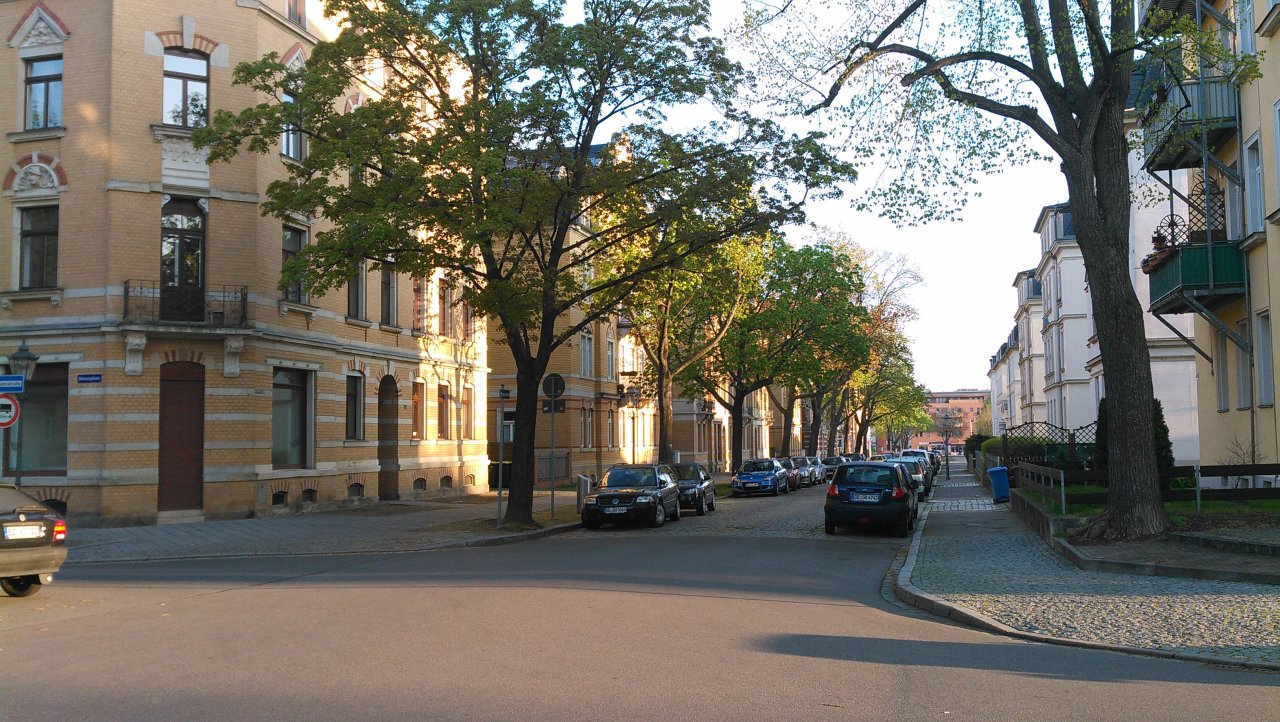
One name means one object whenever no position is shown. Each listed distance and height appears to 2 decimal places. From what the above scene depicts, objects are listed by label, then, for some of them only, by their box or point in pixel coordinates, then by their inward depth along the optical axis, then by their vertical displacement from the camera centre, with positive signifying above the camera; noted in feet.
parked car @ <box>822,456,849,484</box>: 181.06 -8.74
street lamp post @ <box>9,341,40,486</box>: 63.98 +3.92
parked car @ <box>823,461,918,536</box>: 65.98 -5.39
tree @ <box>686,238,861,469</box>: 138.82 +12.35
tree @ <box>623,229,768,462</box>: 115.34 +12.42
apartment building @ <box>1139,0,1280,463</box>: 64.03 +13.06
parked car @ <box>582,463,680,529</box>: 73.20 -5.85
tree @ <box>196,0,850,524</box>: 63.52 +17.42
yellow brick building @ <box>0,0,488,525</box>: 73.20 +11.29
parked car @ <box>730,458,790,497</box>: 128.47 -7.93
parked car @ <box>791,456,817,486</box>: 158.51 -8.65
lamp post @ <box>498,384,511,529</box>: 67.72 +0.43
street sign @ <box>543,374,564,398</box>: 76.13 +2.38
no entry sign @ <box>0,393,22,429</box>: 55.52 +0.63
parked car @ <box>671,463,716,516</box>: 88.84 -6.32
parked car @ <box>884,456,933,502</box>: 110.84 -7.30
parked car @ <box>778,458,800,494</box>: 146.00 -8.64
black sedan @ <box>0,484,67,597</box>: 37.24 -4.47
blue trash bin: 96.32 -6.51
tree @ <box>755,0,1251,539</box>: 49.49 +12.68
